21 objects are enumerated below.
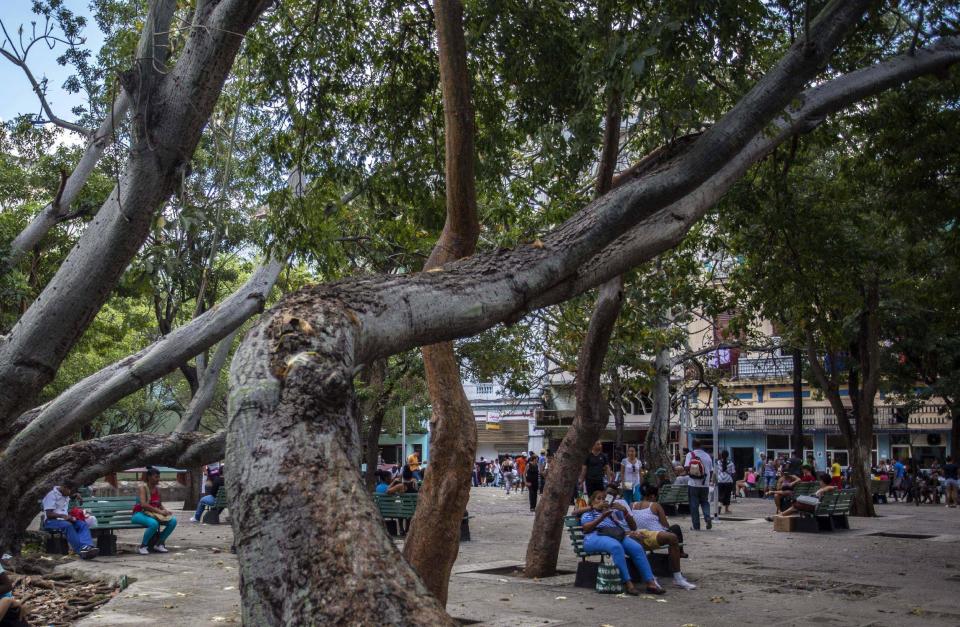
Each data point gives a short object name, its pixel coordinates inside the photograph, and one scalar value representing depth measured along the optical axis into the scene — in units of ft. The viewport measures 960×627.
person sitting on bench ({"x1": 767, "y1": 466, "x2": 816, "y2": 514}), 63.62
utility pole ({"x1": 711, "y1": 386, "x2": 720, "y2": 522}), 68.49
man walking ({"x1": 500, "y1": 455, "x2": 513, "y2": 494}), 125.04
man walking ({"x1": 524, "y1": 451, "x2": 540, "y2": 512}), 76.54
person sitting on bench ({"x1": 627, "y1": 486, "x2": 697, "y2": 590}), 33.45
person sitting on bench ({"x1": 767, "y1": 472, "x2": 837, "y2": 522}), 56.18
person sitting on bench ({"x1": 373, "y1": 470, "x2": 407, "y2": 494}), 55.78
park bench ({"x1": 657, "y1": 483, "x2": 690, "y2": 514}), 64.75
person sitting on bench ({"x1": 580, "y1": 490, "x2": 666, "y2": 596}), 31.71
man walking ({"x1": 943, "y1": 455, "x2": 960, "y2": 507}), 87.61
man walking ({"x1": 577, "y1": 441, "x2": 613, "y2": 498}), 52.90
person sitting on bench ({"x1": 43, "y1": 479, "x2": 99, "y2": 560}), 40.73
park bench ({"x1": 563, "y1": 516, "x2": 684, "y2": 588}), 32.89
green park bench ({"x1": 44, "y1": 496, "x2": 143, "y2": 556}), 43.10
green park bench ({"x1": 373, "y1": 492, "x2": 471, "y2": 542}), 51.06
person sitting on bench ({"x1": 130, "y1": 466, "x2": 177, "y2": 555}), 44.06
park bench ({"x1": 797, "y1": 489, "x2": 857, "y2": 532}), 56.03
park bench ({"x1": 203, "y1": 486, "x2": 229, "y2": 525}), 63.41
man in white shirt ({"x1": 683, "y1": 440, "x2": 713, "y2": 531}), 55.52
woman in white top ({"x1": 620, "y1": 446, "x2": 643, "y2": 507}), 59.31
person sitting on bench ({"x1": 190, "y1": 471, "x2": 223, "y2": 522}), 63.41
